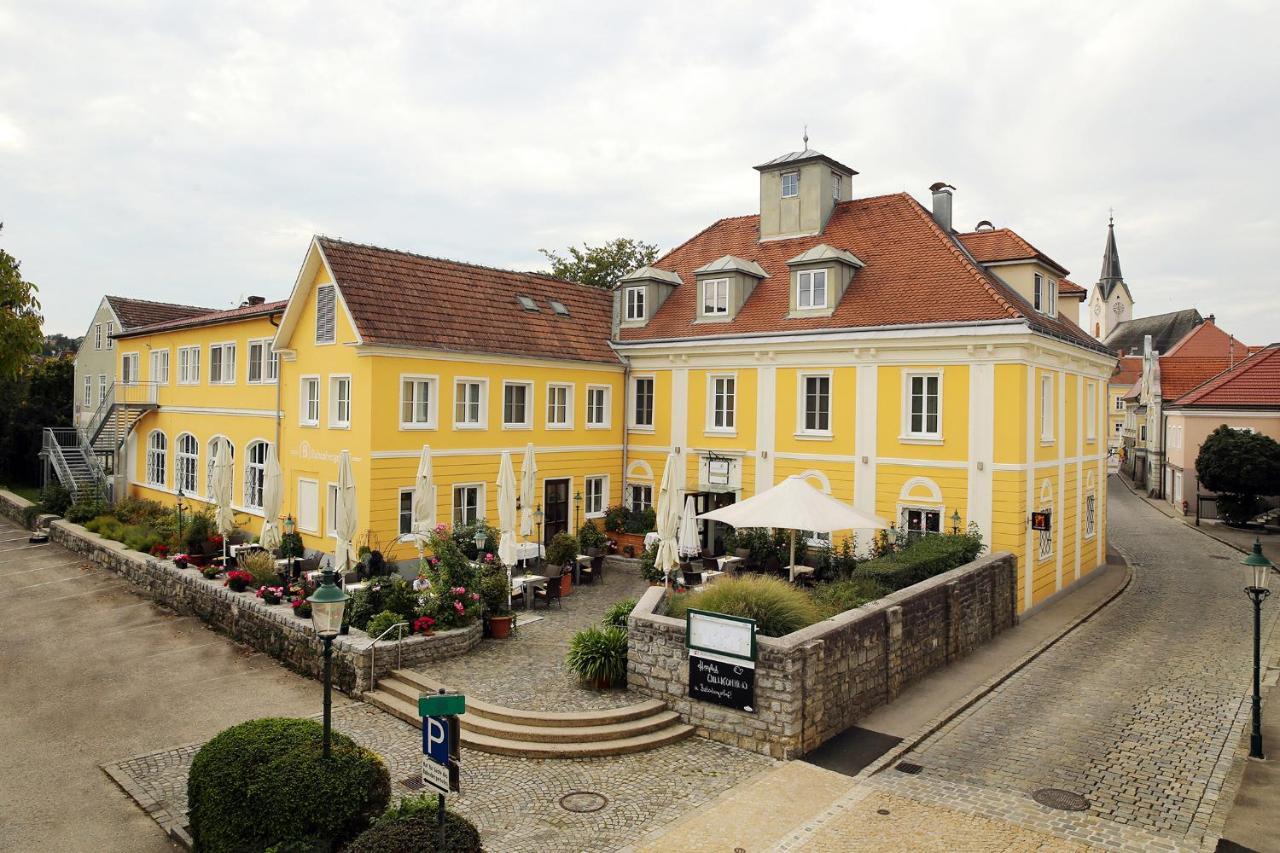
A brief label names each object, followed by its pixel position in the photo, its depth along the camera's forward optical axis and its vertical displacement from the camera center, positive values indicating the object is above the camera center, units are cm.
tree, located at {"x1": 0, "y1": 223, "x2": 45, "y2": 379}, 1369 +171
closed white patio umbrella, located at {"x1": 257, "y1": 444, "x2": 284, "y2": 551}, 1950 -200
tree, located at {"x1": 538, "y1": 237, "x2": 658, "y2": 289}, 3988 +817
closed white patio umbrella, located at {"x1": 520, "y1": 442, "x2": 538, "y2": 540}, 1992 -128
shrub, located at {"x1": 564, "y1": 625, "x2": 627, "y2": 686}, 1266 -356
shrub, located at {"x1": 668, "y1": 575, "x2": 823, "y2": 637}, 1207 -261
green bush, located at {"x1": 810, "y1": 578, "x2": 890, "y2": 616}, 1370 -283
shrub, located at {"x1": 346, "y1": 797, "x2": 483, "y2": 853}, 705 -358
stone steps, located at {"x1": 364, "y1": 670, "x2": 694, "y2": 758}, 1099 -417
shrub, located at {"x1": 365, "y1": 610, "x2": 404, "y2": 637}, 1394 -335
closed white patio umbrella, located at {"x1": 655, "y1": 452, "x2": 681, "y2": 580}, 1673 -187
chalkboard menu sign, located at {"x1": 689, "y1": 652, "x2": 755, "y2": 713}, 1114 -349
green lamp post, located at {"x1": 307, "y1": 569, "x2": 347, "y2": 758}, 816 -193
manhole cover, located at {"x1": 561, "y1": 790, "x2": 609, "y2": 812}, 948 -438
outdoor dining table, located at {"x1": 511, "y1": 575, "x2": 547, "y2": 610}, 1777 -338
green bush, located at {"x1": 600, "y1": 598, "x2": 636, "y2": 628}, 1387 -317
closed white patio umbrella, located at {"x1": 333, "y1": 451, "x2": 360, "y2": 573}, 1642 -193
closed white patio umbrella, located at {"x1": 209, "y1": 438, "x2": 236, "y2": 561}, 2048 -167
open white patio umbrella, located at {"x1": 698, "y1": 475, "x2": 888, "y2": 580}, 1550 -157
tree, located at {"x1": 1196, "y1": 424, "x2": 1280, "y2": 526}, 3312 -124
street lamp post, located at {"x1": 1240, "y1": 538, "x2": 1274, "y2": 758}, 1105 -224
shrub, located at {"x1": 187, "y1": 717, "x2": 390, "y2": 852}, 792 -362
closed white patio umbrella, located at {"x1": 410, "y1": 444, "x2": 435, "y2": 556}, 1789 -163
